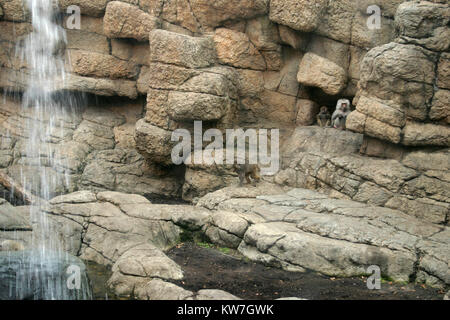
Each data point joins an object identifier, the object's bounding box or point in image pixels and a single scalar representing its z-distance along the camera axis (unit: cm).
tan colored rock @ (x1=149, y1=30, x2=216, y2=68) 1314
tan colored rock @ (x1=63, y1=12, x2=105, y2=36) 1560
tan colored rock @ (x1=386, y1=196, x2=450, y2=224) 1052
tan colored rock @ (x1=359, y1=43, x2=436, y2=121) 1102
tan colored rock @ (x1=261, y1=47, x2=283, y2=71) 1450
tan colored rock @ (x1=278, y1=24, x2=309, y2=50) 1395
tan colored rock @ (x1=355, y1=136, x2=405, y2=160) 1169
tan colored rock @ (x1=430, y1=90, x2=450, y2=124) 1098
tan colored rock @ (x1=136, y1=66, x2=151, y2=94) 1542
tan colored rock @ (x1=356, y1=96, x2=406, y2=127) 1141
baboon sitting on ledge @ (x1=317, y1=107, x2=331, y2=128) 1407
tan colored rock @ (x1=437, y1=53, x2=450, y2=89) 1091
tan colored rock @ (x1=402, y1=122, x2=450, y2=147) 1095
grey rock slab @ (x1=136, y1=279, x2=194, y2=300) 781
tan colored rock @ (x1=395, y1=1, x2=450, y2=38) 1079
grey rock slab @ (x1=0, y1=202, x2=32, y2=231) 988
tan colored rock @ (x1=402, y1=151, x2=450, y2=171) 1090
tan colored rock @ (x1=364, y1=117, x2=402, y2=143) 1138
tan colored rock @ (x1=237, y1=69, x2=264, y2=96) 1447
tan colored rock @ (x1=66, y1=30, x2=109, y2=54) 1564
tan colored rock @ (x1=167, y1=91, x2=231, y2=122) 1295
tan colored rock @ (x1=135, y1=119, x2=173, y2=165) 1350
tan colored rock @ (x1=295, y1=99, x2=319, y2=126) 1441
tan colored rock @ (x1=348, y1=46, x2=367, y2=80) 1363
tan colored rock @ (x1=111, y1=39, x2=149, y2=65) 1559
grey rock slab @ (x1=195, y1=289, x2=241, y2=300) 765
